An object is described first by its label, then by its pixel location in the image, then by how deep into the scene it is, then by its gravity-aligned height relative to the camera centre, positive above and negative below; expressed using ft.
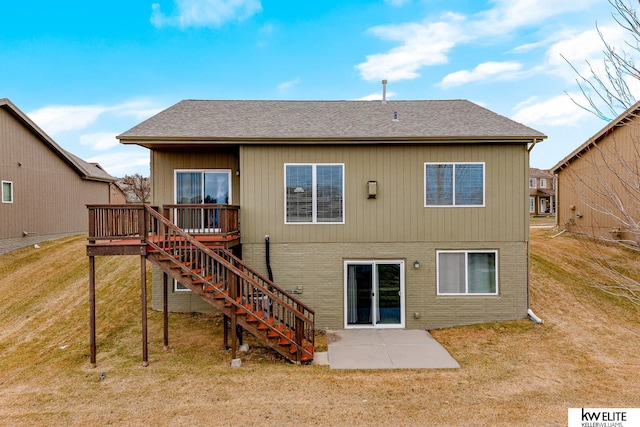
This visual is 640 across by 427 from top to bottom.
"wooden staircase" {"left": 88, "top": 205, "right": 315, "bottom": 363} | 23.29 -5.54
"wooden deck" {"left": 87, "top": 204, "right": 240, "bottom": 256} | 23.86 -1.55
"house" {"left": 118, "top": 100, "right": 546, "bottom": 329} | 29.99 -1.55
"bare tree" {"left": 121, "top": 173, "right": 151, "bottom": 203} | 130.21 +9.44
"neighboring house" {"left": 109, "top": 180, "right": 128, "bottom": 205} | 79.33 +3.86
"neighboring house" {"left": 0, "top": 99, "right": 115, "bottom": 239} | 47.91 +4.43
